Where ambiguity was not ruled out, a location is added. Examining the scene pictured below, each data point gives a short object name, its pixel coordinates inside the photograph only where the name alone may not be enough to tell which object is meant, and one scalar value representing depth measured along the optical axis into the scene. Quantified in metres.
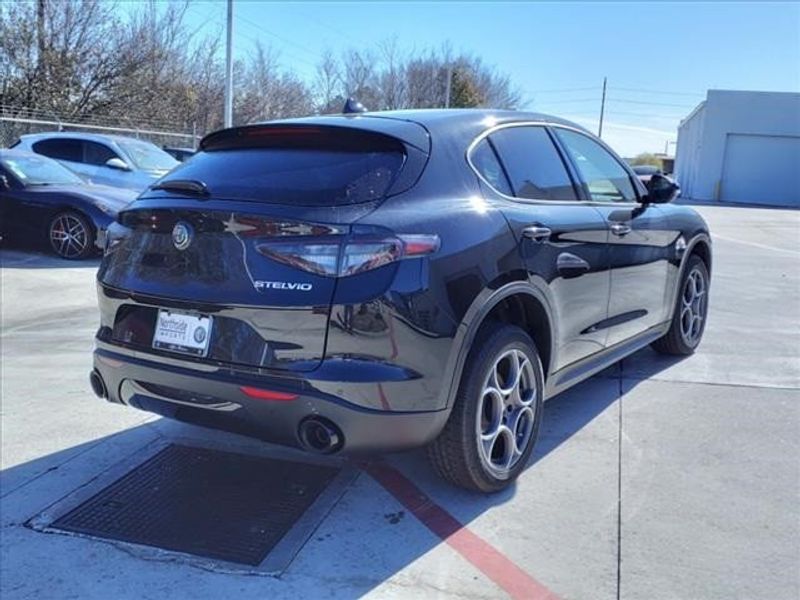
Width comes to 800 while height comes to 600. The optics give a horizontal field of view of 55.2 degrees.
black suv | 2.92
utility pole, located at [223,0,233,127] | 21.92
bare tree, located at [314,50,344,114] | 38.76
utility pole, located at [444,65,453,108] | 43.04
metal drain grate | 3.22
